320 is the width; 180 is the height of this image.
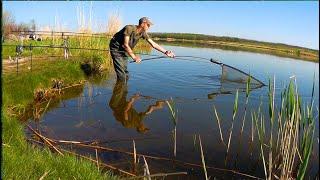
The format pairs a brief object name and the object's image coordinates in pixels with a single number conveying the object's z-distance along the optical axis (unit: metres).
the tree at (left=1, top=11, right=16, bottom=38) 15.60
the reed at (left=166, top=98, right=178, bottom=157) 3.53
